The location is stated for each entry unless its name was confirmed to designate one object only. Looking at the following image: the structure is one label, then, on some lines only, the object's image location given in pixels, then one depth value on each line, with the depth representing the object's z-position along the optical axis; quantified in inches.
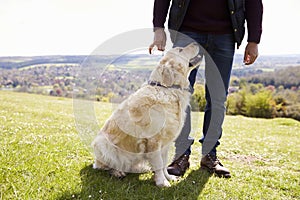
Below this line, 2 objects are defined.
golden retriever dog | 131.6
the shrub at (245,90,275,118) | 1215.6
